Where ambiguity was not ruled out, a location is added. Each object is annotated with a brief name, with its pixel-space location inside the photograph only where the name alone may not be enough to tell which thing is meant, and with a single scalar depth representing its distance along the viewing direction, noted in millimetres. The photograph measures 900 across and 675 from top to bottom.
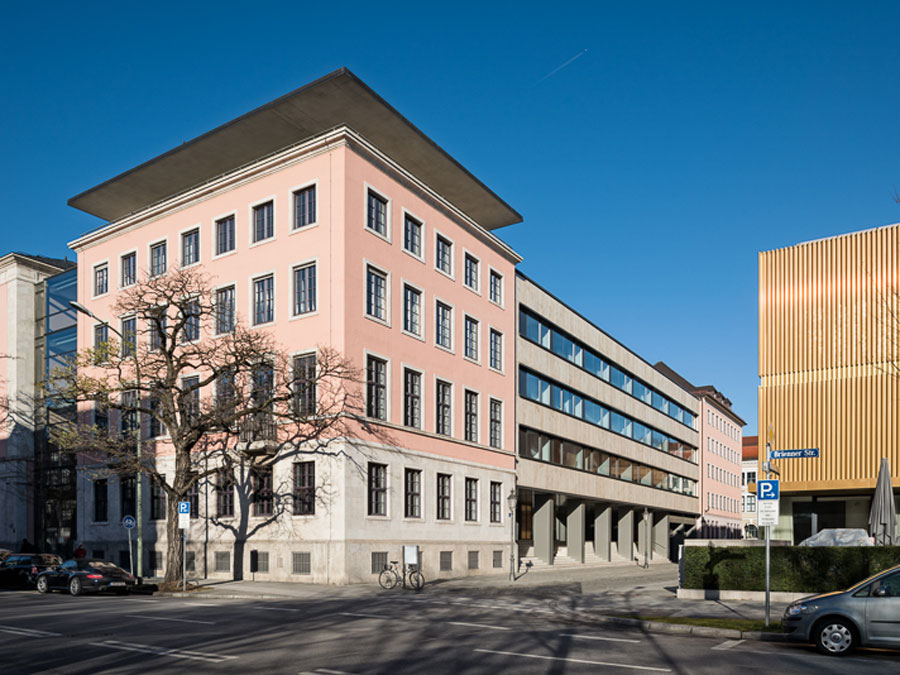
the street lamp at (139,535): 31030
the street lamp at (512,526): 37750
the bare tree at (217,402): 30078
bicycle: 31406
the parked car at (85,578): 27375
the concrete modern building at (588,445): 50750
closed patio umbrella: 28422
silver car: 13688
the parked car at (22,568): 31031
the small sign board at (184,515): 28625
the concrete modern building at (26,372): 50688
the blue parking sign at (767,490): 17250
